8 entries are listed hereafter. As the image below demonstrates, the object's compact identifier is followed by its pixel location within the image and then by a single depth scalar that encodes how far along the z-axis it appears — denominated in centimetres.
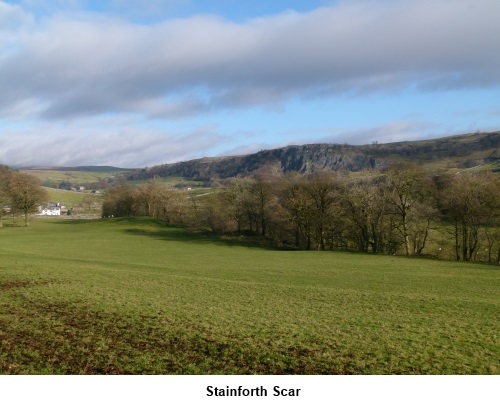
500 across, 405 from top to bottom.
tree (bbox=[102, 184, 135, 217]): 12924
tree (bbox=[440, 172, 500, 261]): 5456
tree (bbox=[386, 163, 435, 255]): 6003
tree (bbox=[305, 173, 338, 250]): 7069
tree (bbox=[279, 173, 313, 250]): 7256
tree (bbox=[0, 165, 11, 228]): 9678
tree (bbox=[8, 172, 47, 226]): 9812
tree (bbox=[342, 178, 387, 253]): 6316
